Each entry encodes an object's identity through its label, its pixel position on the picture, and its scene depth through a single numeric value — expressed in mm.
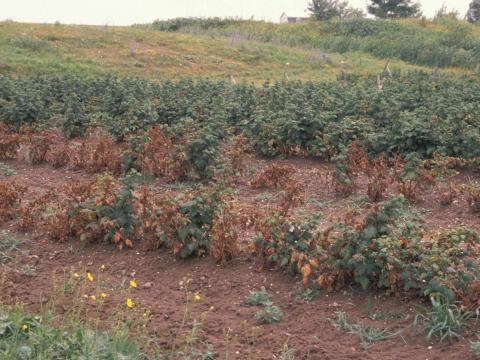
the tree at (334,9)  45594
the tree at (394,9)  45719
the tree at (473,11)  51375
